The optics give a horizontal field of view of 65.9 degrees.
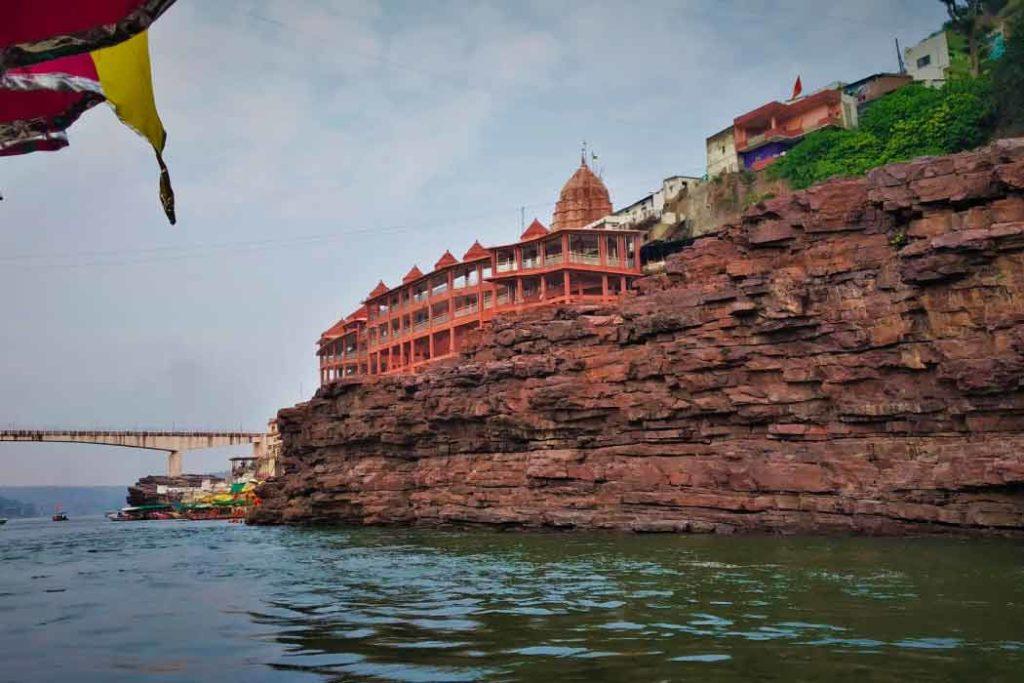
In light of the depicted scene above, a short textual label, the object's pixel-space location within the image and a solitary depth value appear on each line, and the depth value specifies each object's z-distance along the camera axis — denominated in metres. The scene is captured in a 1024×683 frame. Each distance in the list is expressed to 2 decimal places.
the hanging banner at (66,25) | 2.65
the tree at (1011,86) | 40.91
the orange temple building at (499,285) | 51.00
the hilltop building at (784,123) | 53.19
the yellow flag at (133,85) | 3.12
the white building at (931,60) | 52.31
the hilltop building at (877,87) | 54.19
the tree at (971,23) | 51.97
